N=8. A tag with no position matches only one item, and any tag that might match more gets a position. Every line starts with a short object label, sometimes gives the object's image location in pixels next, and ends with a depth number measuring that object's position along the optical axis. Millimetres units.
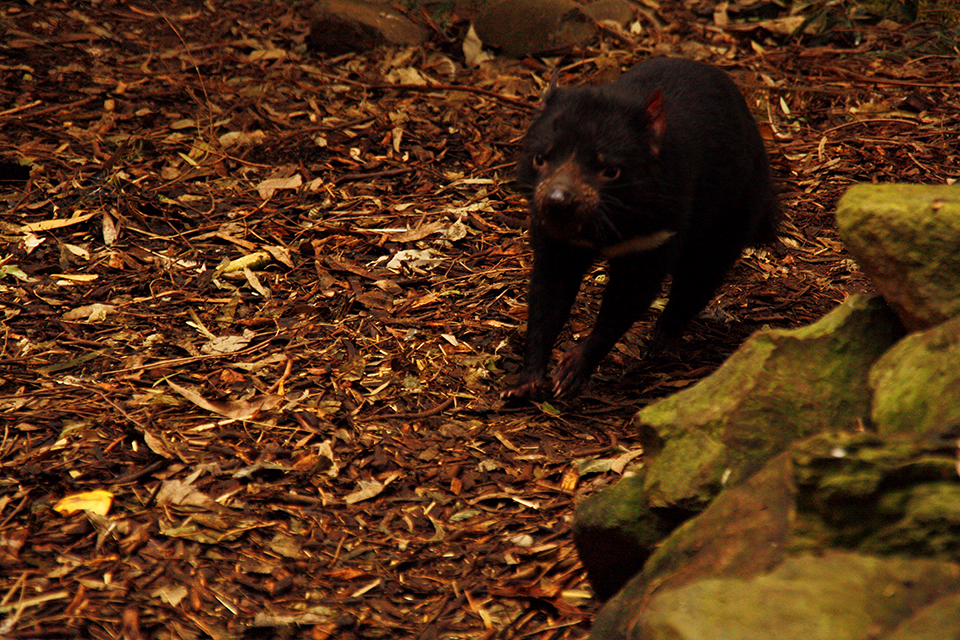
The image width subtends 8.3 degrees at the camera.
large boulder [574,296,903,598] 5579
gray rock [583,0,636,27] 6764
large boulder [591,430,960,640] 4400
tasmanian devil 5873
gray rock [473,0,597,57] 6585
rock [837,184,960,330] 5569
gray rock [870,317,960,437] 5503
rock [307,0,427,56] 6554
